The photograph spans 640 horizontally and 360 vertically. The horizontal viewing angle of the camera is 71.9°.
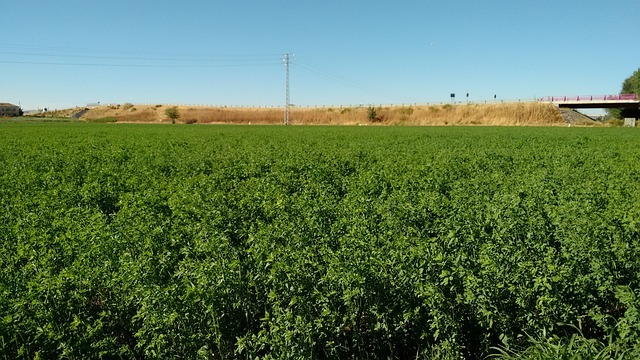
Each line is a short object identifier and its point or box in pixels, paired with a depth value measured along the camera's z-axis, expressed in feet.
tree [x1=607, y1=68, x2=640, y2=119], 354.33
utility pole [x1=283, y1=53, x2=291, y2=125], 328.23
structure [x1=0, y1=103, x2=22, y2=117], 482.45
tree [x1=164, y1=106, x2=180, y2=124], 429.79
